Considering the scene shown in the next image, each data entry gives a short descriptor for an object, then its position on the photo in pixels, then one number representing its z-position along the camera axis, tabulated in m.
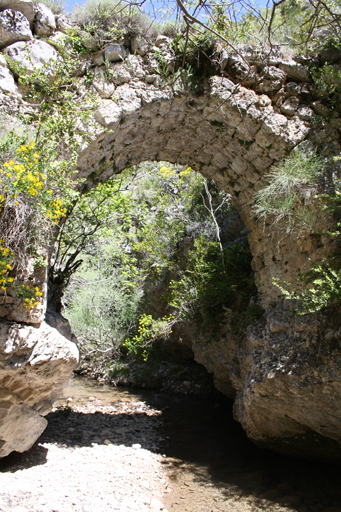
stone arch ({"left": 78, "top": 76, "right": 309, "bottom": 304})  4.37
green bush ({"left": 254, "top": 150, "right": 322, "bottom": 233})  4.09
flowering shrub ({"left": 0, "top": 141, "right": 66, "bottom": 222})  2.93
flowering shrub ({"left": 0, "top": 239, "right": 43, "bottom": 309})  2.93
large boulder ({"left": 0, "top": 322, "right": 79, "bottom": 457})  3.21
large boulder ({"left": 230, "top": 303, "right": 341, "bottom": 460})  3.71
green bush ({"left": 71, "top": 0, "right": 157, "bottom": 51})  4.17
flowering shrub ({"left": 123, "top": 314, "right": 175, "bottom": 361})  6.36
